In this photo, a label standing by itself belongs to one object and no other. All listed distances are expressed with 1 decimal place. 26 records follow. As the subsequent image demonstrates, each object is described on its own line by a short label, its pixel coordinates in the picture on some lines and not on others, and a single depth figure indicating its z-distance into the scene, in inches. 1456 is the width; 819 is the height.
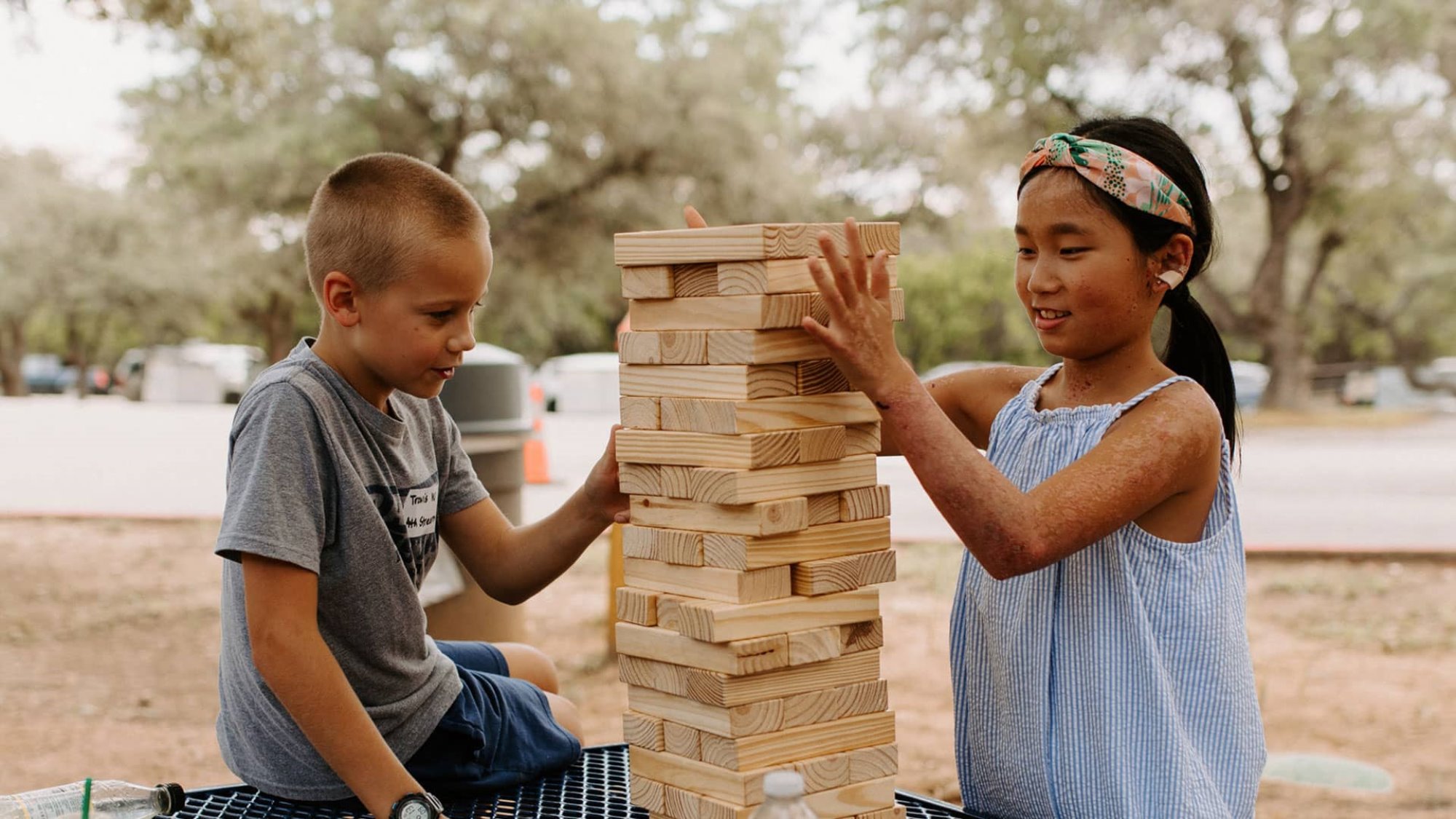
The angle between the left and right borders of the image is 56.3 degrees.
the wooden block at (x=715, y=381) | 78.0
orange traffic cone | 490.6
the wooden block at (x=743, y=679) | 78.2
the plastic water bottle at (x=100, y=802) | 88.6
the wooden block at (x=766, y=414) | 77.7
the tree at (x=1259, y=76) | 809.5
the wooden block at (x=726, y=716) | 78.1
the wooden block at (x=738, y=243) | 77.2
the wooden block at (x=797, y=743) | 78.3
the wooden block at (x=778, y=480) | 77.1
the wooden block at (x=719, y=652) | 77.5
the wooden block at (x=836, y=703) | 80.5
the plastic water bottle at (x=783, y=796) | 61.3
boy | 82.0
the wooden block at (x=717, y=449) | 77.4
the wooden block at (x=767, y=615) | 77.2
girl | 77.5
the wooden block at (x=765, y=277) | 77.5
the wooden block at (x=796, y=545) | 78.0
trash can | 210.4
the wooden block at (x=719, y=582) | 77.9
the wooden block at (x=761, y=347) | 77.7
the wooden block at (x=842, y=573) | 80.5
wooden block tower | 78.0
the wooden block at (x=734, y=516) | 77.6
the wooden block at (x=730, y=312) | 77.7
